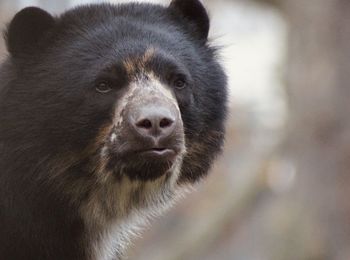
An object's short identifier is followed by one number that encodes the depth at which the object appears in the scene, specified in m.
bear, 13.78
